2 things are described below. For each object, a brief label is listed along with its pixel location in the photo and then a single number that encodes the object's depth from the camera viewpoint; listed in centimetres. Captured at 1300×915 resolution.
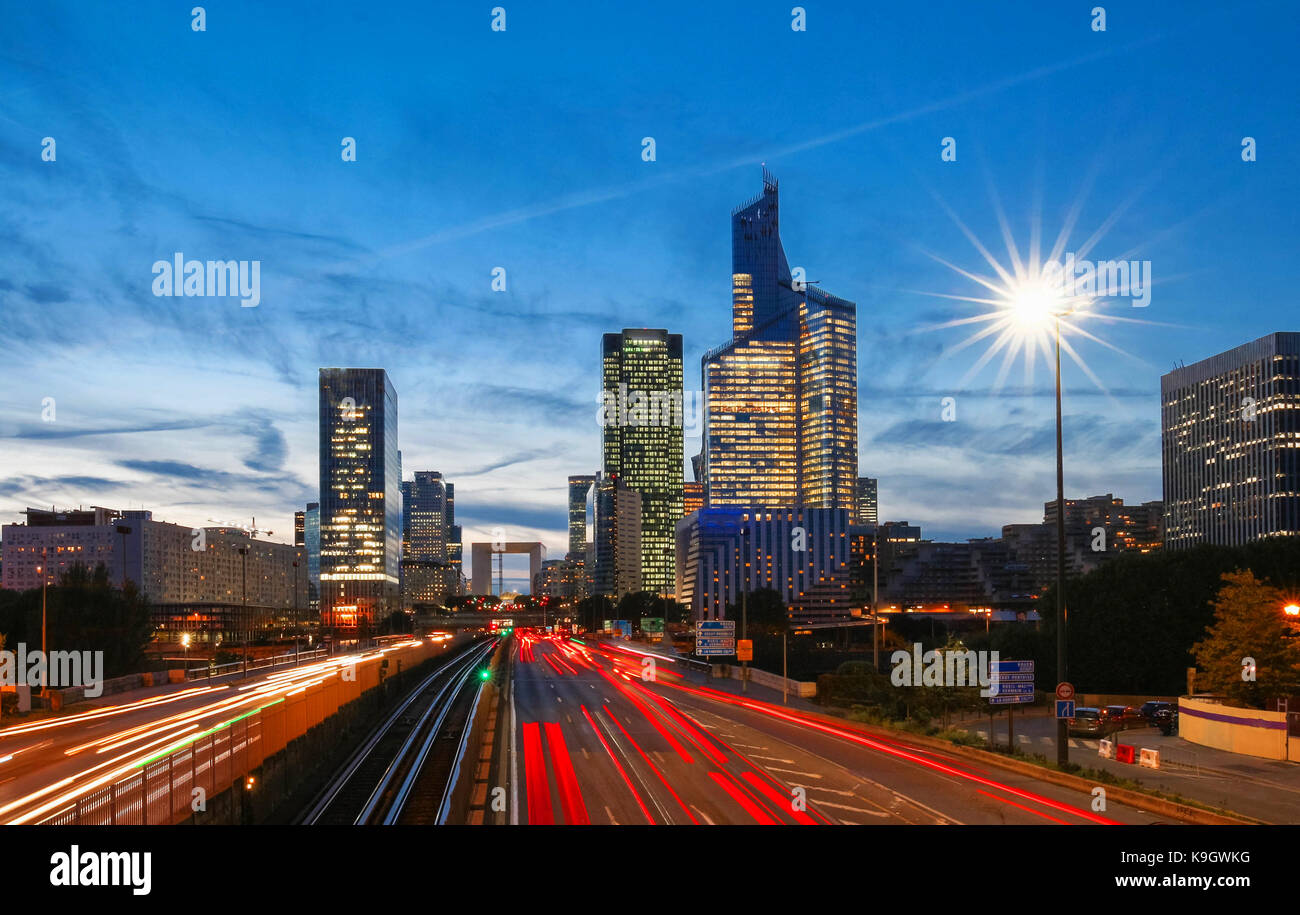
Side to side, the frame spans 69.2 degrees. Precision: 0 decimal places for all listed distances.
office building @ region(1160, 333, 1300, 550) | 19812
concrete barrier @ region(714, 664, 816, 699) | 5909
